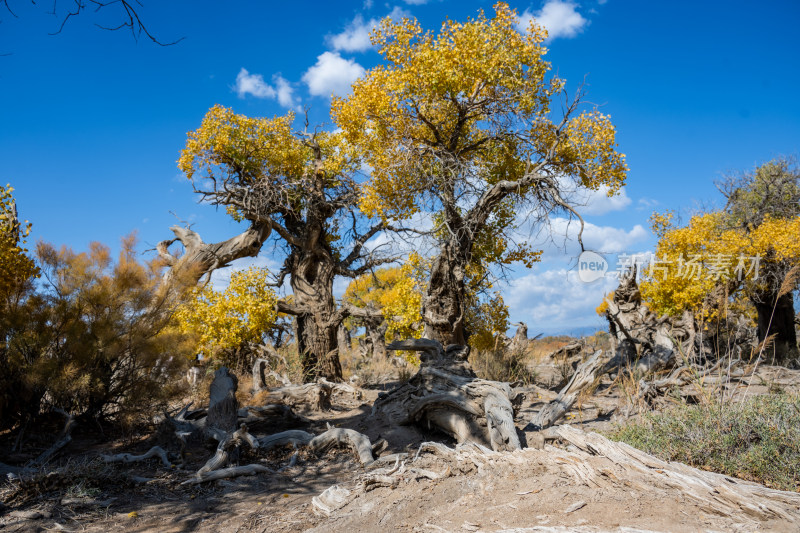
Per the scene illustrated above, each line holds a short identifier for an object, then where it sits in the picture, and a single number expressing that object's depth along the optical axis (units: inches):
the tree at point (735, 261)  491.5
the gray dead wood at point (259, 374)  380.5
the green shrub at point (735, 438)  146.2
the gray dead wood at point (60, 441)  223.1
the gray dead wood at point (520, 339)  644.7
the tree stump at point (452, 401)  249.9
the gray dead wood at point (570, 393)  272.1
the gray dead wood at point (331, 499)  169.8
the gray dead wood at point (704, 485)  105.6
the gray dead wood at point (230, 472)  215.5
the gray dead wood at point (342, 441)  252.8
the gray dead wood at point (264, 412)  310.7
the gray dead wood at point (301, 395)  361.4
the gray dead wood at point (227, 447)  227.1
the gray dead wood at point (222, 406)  278.2
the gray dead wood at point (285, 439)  266.2
